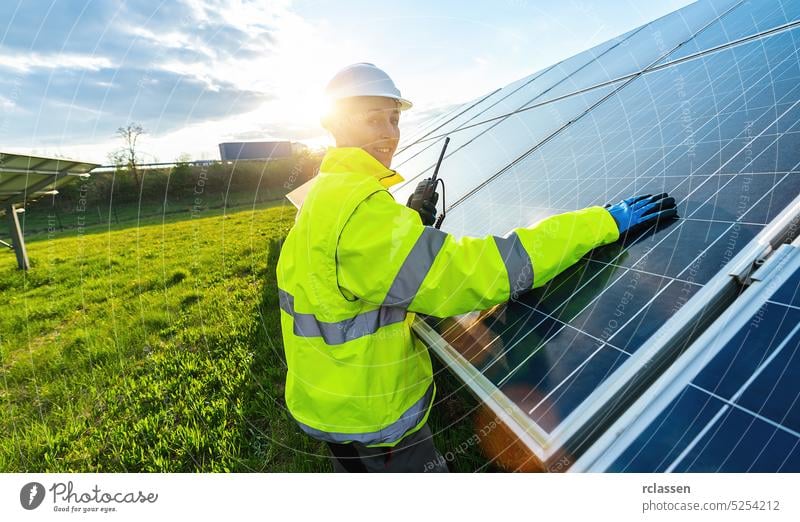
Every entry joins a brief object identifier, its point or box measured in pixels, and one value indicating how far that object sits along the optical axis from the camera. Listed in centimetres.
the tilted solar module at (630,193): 146
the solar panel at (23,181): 713
